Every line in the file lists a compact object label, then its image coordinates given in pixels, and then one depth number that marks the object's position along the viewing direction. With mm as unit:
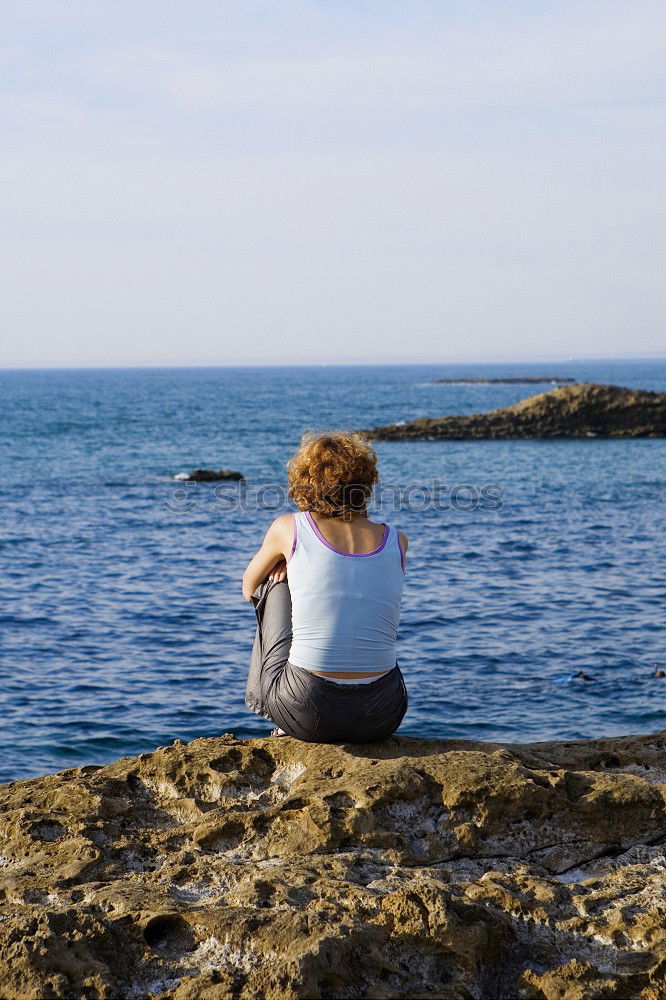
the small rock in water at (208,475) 31484
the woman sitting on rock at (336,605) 4633
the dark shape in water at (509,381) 137375
